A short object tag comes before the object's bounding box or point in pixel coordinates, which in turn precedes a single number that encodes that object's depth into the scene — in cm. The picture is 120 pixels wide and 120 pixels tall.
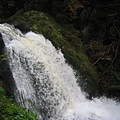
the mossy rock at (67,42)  709
